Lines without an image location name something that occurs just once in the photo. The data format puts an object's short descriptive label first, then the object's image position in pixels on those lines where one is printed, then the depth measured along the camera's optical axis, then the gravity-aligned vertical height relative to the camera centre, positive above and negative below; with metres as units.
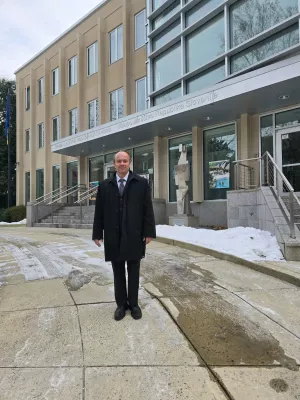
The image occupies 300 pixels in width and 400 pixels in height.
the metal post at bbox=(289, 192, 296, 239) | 6.34 -0.39
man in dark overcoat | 3.65 -0.21
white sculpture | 11.72 +0.70
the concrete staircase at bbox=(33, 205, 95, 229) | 14.95 -0.62
